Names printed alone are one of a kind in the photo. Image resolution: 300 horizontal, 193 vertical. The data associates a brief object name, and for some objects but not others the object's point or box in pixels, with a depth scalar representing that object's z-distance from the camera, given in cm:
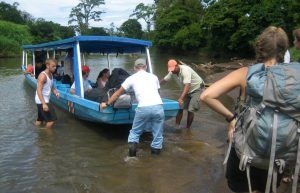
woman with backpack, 214
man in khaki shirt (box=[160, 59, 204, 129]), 625
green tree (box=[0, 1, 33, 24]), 5566
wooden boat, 583
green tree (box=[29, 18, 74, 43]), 4629
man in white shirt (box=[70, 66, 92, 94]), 719
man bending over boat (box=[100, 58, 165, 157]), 485
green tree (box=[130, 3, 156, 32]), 6811
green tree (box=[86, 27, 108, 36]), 6320
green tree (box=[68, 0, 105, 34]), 7233
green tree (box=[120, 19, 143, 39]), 6668
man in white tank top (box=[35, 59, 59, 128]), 626
